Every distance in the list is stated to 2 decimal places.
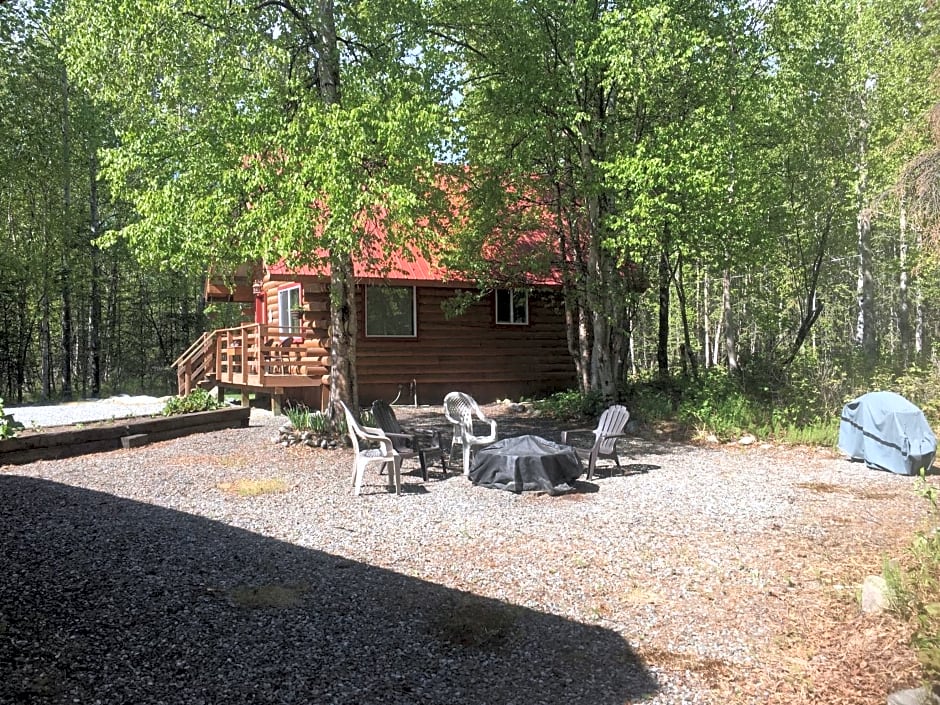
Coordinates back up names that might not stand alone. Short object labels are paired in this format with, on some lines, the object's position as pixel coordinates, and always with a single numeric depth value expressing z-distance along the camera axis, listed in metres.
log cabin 13.69
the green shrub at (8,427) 8.18
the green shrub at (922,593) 3.13
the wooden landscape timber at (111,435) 8.54
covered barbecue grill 8.08
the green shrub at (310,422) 10.07
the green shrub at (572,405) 13.05
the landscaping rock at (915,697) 2.82
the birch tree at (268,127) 7.78
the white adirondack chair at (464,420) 8.17
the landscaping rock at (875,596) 3.98
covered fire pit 7.24
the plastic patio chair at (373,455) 7.18
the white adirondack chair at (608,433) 8.02
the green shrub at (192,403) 11.25
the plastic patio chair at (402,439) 7.88
